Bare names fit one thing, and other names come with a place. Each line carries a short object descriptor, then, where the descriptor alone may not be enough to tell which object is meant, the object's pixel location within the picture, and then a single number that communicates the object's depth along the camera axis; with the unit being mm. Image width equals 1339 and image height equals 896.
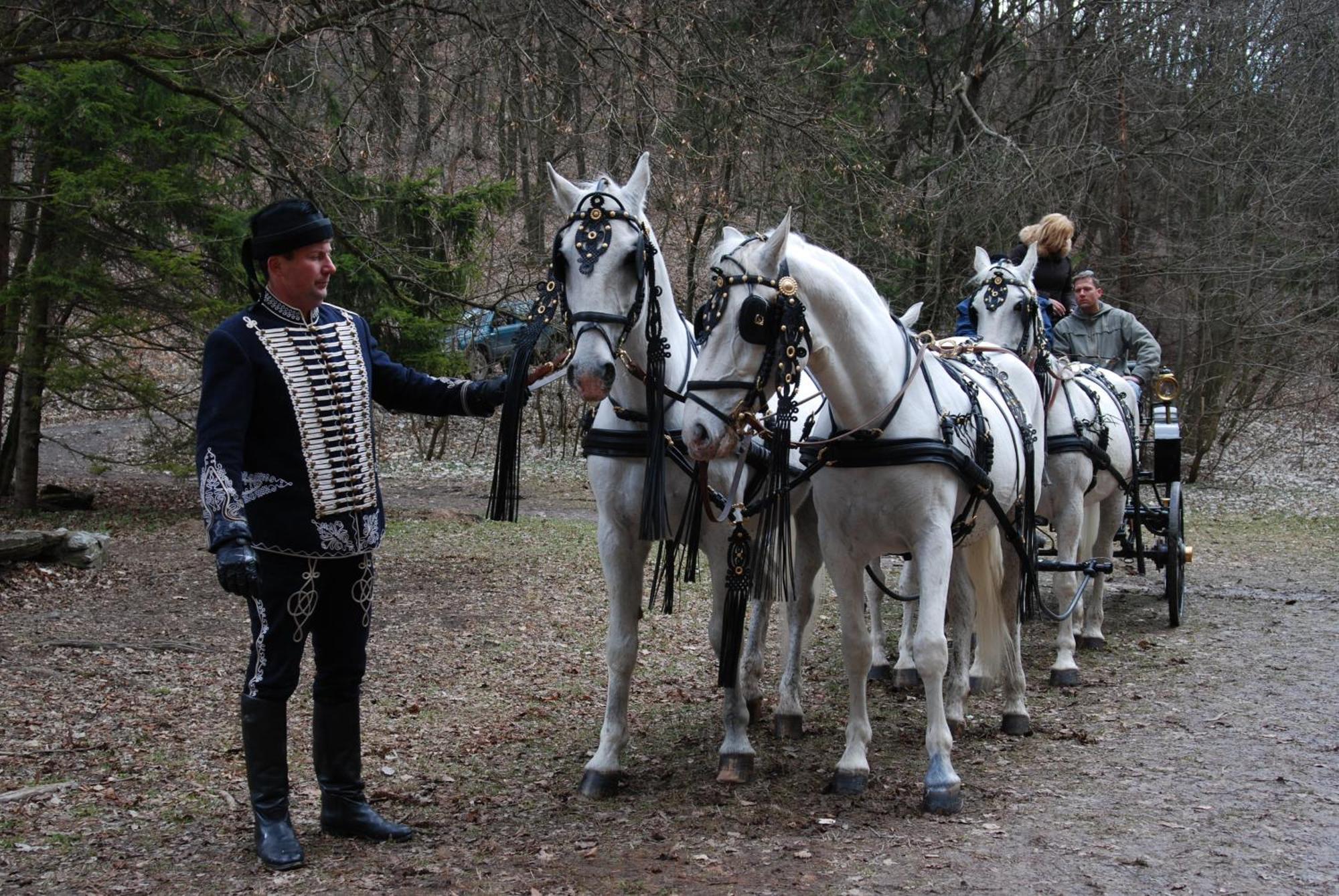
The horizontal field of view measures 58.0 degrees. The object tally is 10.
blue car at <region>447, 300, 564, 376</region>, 9617
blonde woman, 7523
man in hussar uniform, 3807
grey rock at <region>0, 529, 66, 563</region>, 8797
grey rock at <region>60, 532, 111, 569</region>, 9305
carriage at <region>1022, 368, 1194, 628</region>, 8062
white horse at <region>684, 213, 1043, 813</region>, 4043
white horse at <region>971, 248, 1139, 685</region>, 6285
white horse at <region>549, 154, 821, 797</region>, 4176
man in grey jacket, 8641
